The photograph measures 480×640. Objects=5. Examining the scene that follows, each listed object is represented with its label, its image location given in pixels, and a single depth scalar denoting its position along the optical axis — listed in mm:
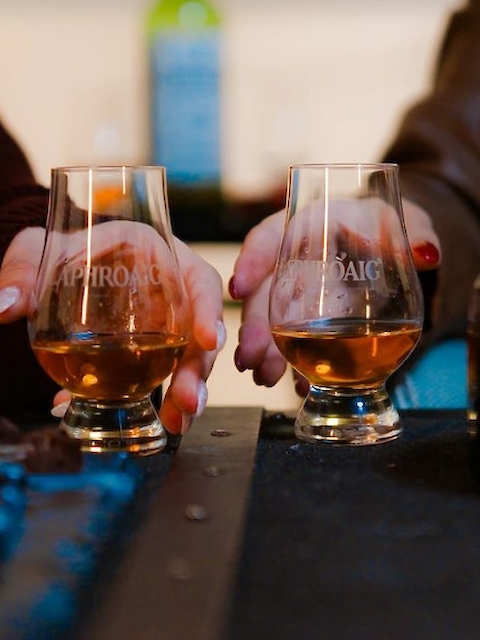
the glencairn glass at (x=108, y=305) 560
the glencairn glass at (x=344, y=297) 572
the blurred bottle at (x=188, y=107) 1965
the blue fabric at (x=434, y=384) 846
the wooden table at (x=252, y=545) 390
